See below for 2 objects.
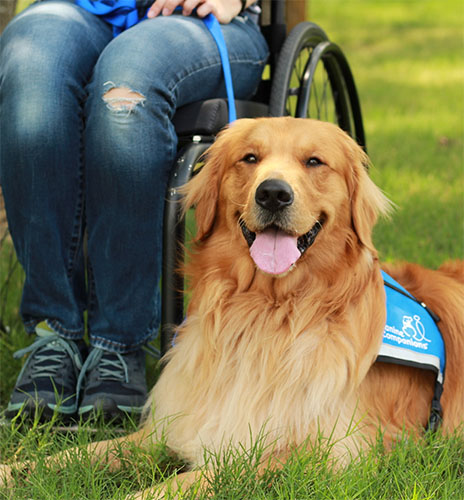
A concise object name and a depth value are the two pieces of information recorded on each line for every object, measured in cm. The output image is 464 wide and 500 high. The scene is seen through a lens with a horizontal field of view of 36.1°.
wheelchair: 252
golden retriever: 221
